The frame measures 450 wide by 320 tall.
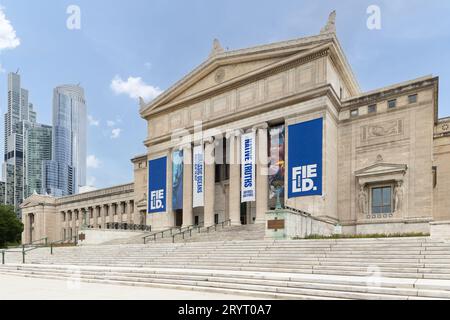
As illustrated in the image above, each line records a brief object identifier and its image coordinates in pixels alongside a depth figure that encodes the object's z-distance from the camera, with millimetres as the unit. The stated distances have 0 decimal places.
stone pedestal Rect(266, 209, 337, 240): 23172
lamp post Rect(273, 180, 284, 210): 35425
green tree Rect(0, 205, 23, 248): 61250
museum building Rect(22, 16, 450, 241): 31891
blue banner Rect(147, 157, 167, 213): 46344
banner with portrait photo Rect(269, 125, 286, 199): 35719
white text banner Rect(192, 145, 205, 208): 41656
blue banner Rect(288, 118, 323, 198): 32719
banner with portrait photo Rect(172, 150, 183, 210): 43906
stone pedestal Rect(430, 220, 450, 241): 17438
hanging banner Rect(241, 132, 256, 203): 36875
